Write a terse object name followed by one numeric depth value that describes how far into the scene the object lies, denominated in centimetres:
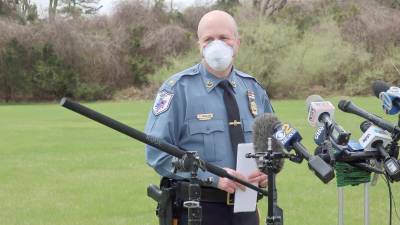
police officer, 352
